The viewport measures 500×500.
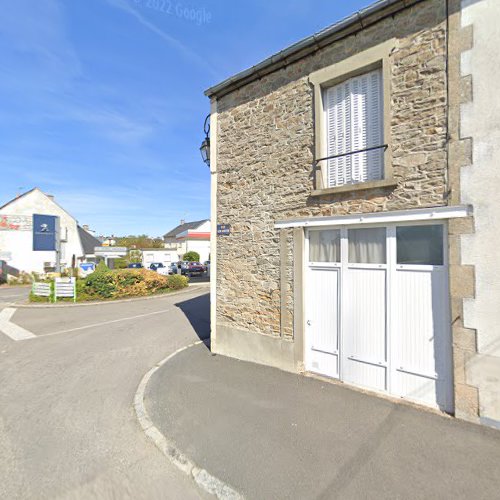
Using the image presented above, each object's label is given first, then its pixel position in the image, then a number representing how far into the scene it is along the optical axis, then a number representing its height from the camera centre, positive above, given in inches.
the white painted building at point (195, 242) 1817.2 +65.2
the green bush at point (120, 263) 1221.1 -42.1
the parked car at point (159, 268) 1058.2 -54.9
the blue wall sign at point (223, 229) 243.1 +19.0
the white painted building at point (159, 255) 1609.3 -15.1
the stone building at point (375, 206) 139.5 +26.8
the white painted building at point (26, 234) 1020.5 +69.0
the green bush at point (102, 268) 637.2 -35.9
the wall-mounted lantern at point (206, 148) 275.7 +97.9
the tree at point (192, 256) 1648.3 -22.1
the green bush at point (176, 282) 713.6 -71.5
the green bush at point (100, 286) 598.2 -66.1
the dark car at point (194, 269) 1167.3 -65.7
